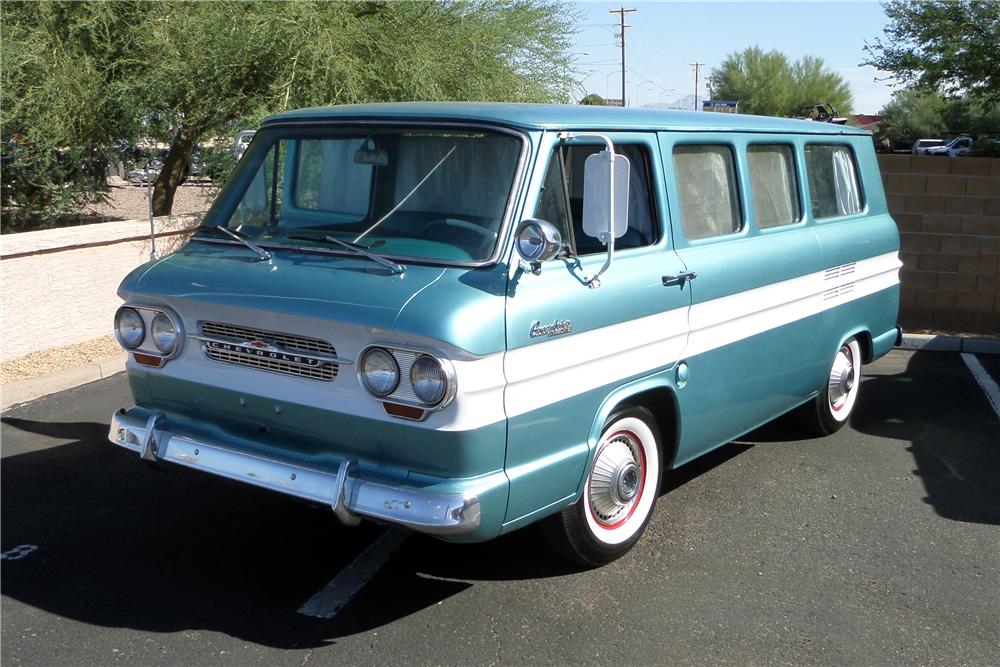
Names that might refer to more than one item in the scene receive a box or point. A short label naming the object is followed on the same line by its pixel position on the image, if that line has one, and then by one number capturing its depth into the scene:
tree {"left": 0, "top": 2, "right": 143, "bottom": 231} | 10.11
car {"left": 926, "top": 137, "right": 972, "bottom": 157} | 36.64
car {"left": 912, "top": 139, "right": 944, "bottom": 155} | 39.77
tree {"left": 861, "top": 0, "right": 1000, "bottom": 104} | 13.74
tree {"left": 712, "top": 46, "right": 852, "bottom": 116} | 59.06
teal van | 3.86
